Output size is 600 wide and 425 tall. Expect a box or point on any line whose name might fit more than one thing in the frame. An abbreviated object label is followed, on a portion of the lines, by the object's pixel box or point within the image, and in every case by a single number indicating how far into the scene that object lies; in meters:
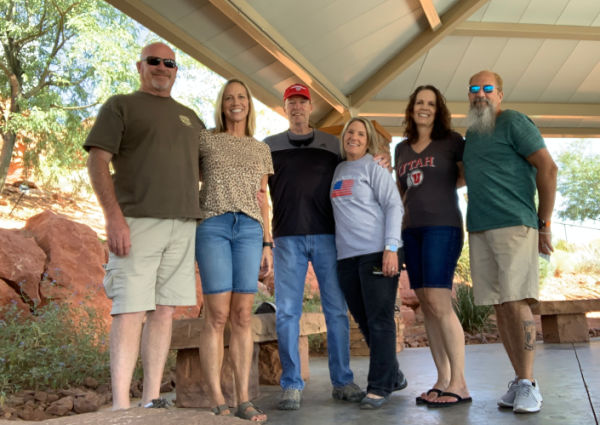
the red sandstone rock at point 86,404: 3.33
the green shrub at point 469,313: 7.70
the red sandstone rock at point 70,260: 5.67
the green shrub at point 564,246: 15.07
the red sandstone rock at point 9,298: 5.37
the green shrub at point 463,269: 10.12
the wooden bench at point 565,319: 5.94
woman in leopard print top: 2.83
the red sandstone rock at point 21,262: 5.60
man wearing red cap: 3.32
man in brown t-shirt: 2.56
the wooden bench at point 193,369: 3.20
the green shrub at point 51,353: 3.74
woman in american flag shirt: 3.07
